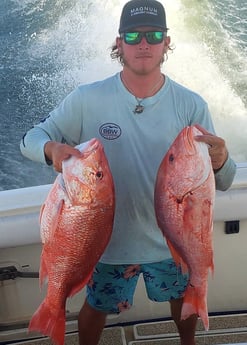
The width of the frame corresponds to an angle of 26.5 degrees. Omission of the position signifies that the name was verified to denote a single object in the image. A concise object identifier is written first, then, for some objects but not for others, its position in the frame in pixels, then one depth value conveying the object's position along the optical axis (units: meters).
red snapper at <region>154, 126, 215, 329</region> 1.52
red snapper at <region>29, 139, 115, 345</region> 1.51
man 1.70
